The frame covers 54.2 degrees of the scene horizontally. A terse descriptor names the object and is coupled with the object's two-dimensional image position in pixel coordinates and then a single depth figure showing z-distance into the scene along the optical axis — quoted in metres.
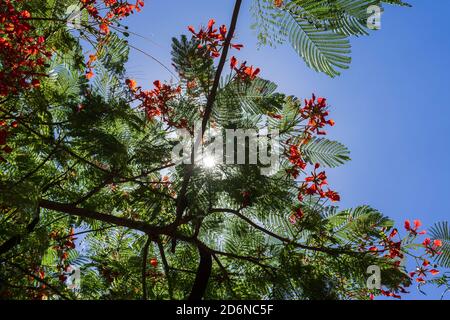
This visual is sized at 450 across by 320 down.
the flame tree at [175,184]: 2.96
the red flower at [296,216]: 3.25
